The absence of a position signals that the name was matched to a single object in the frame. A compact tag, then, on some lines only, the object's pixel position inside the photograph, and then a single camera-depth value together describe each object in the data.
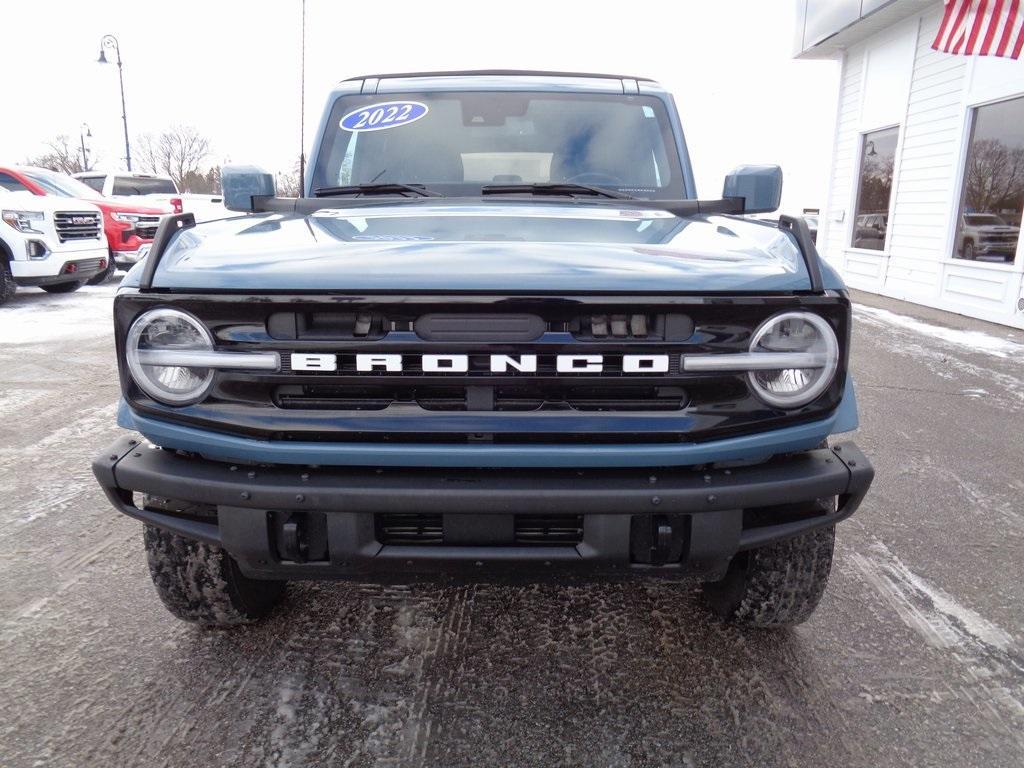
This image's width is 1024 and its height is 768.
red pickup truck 11.60
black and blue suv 1.73
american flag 8.59
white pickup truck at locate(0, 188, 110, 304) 9.75
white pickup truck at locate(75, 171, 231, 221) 15.26
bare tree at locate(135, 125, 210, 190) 53.78
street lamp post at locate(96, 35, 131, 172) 26.18
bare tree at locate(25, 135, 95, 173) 50.66
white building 9.65
